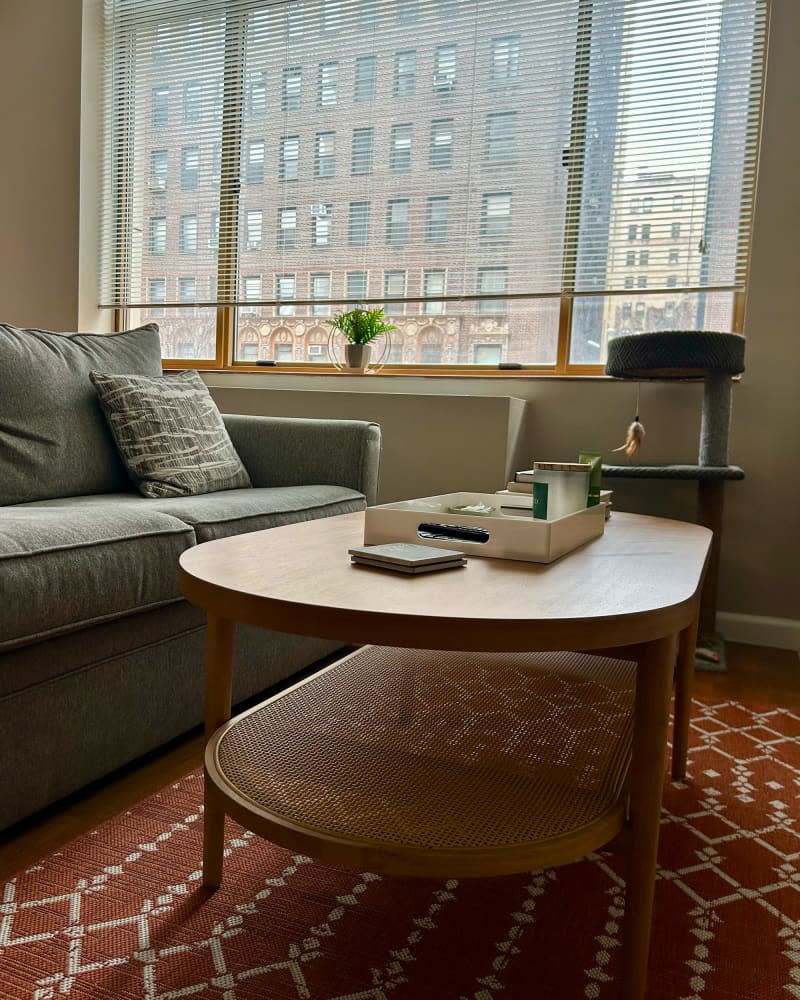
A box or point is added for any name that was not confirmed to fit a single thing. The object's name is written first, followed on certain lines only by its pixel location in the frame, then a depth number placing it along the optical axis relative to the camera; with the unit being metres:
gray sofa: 1.21
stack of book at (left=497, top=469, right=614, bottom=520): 1.70
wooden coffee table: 0.82
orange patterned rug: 0.96
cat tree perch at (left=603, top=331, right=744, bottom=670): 2.36
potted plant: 3.16
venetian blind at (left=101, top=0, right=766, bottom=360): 2.83
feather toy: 2.60
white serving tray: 1.18
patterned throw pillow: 2.06
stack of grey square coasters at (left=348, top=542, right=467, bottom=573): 1.05
